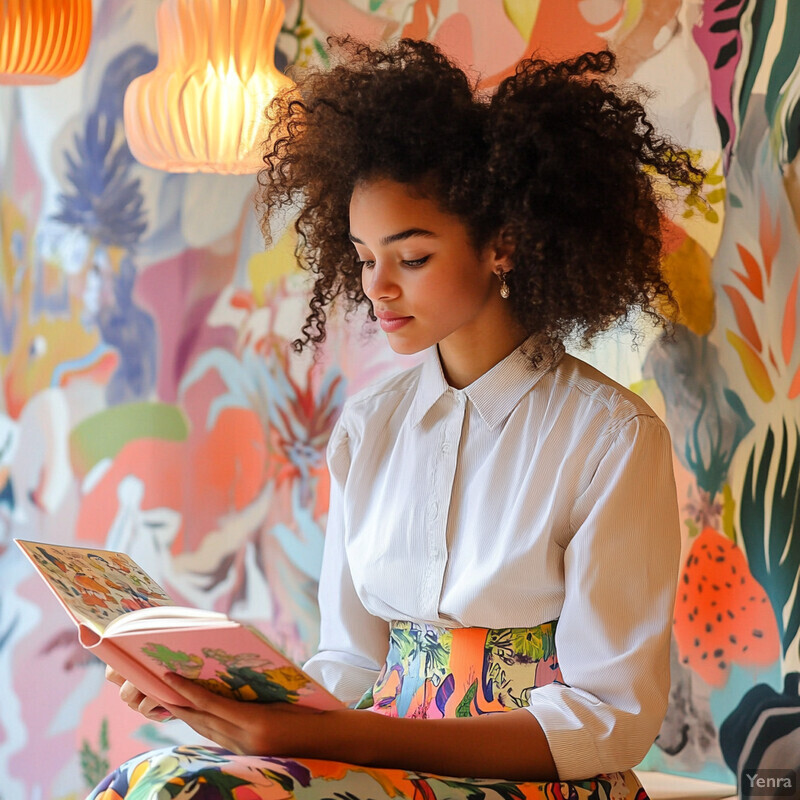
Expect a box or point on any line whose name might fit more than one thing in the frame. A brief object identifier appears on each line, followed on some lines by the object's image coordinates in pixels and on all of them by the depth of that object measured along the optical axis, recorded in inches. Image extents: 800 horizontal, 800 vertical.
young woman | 52.6
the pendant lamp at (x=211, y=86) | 78.7
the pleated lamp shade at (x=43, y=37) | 73.8
